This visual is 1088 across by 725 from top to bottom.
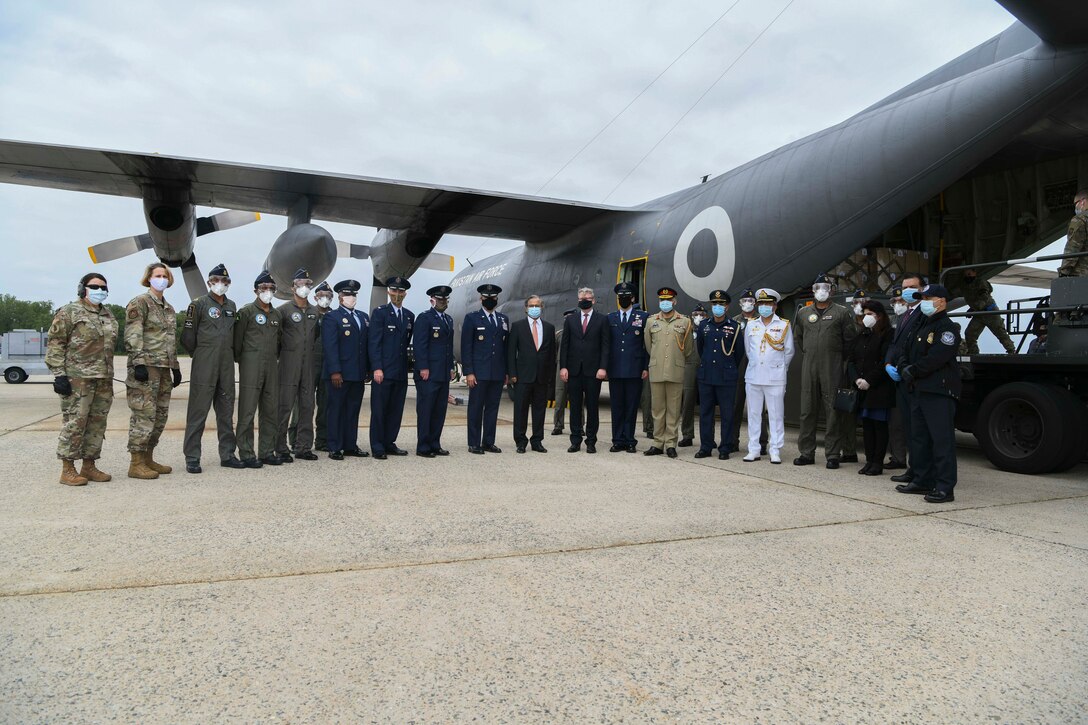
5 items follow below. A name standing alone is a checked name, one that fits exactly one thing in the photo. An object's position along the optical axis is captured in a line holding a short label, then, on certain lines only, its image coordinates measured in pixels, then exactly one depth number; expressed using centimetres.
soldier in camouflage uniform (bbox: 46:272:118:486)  498
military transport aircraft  660
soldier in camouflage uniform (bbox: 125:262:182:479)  528
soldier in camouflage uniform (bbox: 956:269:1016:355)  824
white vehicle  1873
